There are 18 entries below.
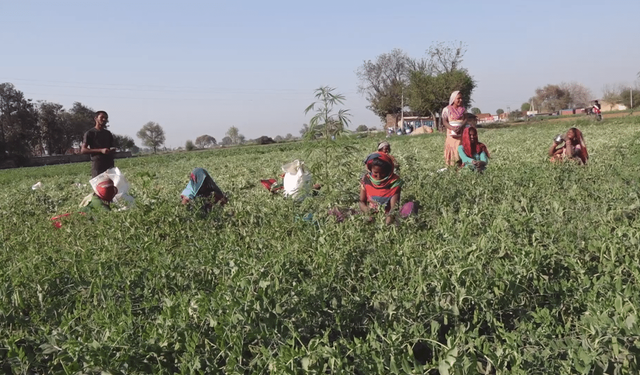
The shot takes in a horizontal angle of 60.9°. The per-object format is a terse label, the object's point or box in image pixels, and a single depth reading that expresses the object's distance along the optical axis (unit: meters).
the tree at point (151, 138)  127.38
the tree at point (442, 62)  62.88
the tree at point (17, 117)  62.72
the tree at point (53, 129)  69.56
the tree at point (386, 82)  80.38
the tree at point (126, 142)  89.35
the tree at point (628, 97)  77.94
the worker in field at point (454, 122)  9.53
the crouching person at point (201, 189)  6.67
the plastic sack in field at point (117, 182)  7.05
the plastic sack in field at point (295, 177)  7.38
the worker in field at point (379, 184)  5.96
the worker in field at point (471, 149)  9.02
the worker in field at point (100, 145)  8.08
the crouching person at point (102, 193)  6.88
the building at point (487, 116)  100.94
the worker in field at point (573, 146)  9.35
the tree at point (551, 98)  115.67
